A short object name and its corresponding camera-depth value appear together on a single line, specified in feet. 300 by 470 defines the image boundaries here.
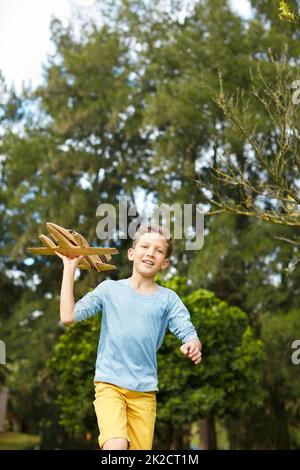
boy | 19.73
